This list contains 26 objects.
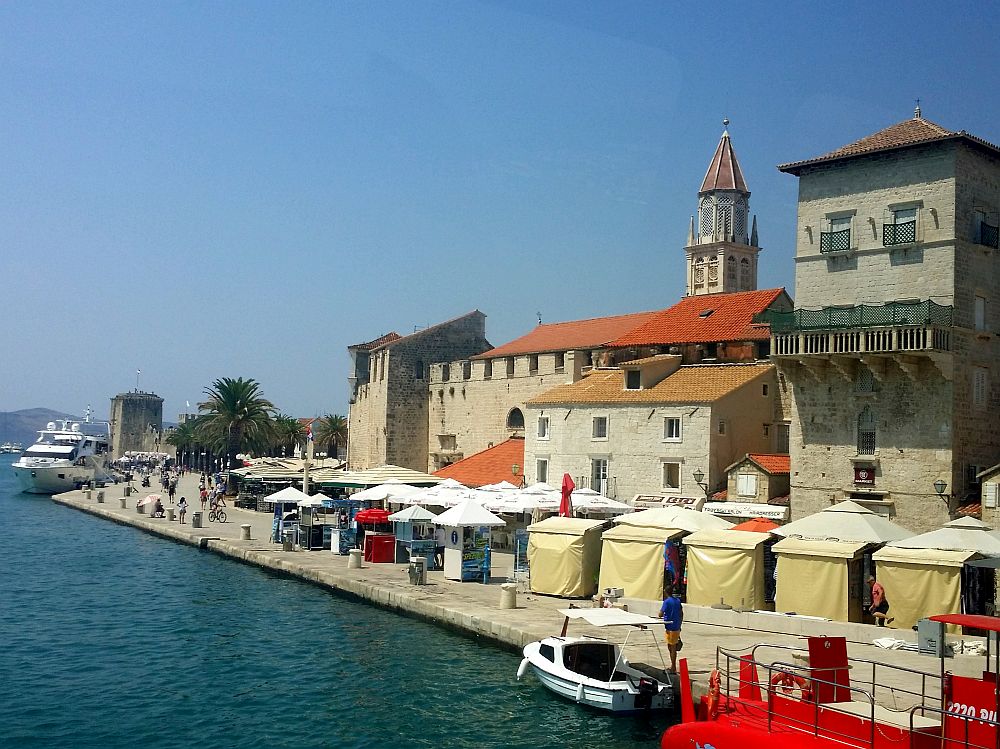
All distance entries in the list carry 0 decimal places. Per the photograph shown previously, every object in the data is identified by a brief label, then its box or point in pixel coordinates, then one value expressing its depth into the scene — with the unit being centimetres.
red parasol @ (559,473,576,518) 2827
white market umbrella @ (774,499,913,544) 2195
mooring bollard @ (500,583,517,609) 2350
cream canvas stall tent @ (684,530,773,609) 2284
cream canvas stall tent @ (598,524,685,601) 2406
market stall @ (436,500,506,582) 2805
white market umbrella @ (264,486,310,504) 3669
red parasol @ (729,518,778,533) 2525
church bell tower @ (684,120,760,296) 8719
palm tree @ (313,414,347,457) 8294
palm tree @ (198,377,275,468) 6369
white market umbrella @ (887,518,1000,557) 2031
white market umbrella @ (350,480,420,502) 3584
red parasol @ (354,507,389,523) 3525
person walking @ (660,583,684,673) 1756
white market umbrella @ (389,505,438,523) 3047
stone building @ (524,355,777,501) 3353
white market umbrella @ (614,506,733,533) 2469
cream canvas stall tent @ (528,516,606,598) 2552
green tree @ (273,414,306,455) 8319
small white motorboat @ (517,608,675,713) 1683
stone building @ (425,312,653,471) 4869
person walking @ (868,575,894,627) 2095
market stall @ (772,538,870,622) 2144
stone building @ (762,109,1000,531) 2631
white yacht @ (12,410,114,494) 8075
